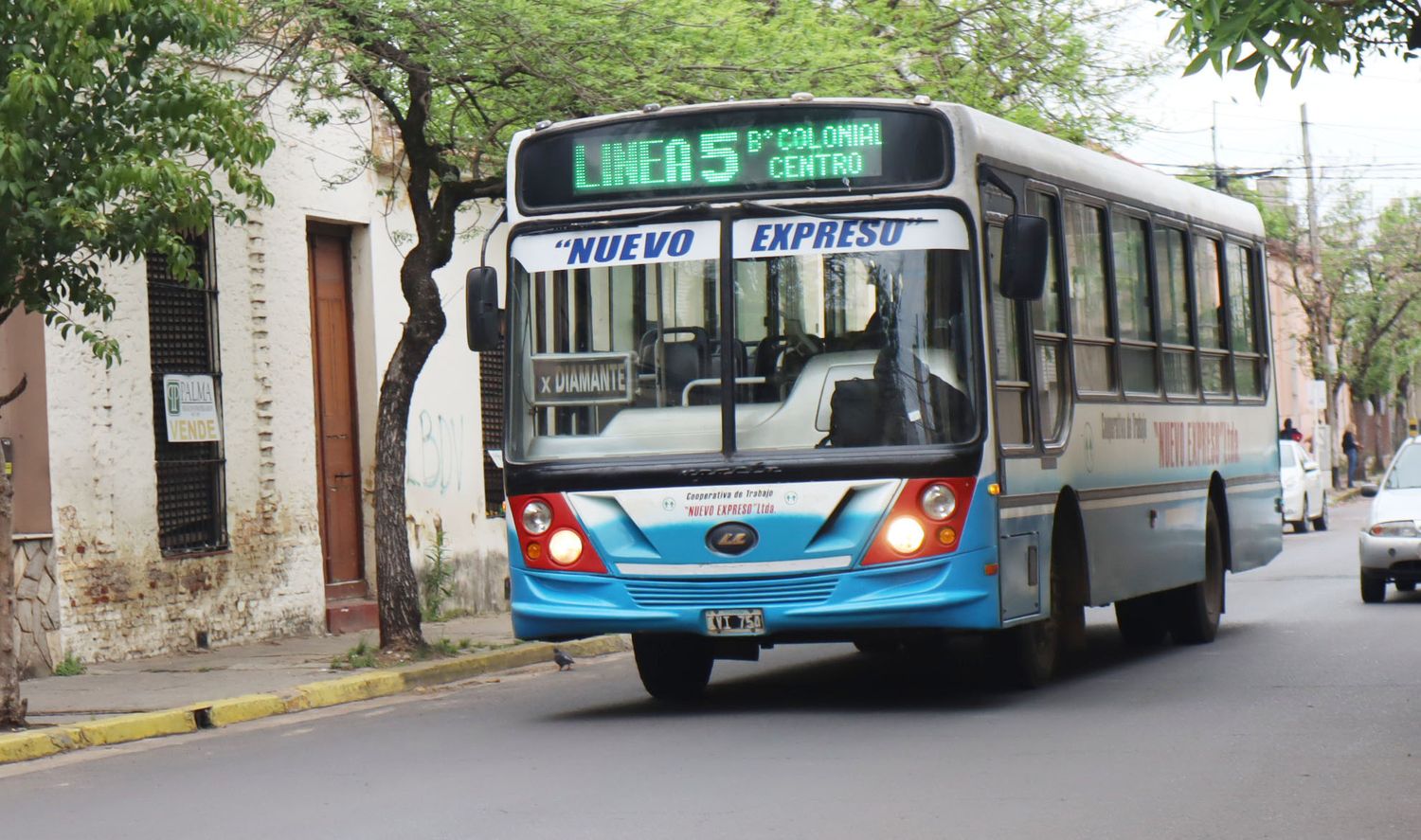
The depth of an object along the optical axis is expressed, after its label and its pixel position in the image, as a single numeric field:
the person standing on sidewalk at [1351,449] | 56.16
